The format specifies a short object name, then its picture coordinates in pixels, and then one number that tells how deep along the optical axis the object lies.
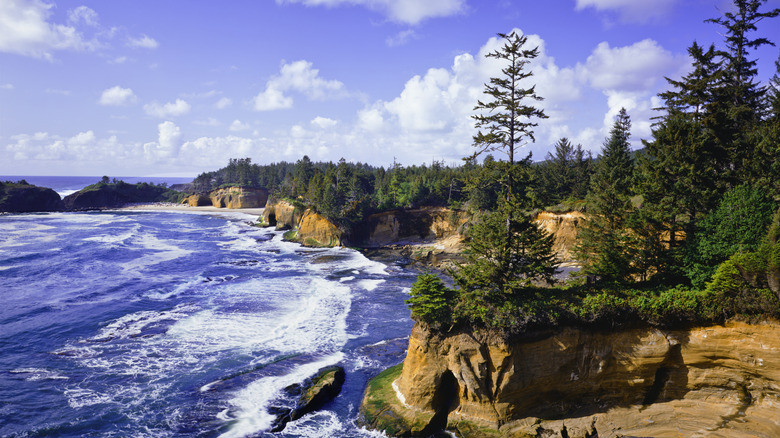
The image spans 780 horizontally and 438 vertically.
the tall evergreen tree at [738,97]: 26.31
